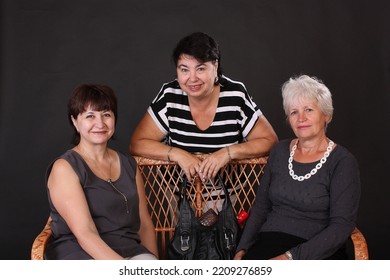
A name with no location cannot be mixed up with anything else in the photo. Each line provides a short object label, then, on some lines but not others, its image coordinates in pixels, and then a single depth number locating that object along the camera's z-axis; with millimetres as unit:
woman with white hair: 2926
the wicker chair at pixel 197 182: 3418
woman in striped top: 3344
